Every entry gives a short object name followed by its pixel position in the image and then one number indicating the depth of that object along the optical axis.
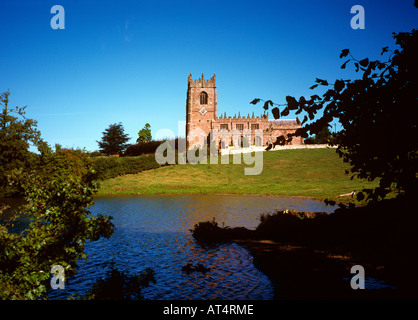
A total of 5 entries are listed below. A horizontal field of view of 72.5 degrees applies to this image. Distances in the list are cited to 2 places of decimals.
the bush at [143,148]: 66.00
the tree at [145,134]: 107.88
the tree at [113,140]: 87.38
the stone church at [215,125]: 90.06
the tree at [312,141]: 120.53
